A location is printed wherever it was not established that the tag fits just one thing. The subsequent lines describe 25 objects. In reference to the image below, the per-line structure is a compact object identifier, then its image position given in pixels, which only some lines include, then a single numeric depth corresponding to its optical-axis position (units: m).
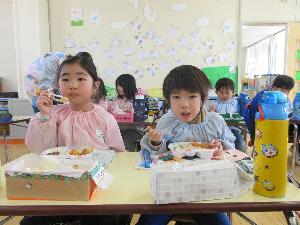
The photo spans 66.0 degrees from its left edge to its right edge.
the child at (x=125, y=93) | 2.58
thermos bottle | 0.61
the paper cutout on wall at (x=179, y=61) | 3.80
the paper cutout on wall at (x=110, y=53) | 3.79
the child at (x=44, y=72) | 2.24
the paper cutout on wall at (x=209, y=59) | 3.78
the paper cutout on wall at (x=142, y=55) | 3.79
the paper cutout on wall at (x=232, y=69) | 3.82
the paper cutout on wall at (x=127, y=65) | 3.81
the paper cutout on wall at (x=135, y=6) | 3.74
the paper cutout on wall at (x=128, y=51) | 3.79
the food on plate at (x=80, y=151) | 0.88
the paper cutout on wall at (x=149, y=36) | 3.76
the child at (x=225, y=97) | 2.94
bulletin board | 3.74
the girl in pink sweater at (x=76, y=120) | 1.06
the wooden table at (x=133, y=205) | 0.59
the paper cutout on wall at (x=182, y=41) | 3.77
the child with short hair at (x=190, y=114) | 1.08
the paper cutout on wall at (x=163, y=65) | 3.80
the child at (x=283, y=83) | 2.77
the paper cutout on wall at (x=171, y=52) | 3.78
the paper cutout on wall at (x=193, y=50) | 3.78
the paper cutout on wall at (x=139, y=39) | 3.76
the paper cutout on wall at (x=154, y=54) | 3.78
